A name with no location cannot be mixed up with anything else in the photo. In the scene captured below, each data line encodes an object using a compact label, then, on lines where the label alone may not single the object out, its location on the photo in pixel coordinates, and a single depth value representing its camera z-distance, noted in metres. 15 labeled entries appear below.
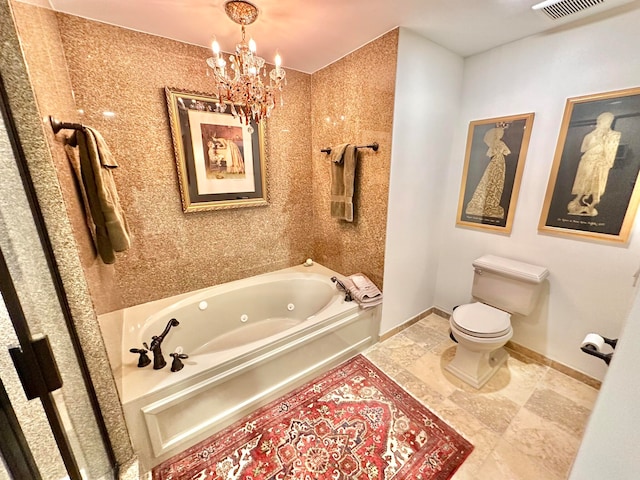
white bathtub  1.27
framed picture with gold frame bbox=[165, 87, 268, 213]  1.86
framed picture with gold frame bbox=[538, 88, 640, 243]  1.45
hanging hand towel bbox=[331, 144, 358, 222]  2.04
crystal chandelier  1.31
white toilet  1.70
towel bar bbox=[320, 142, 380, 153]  1.89
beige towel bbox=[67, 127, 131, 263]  1.18
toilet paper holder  0.94
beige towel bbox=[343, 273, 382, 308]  1.99
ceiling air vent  1.33
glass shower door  0.48
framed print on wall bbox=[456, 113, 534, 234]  1.85
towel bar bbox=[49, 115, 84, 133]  0.95
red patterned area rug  1.28
